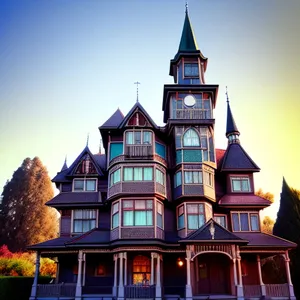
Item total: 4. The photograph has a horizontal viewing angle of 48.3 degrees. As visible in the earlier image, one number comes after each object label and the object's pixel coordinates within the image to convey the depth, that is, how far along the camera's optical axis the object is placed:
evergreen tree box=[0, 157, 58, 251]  50.50
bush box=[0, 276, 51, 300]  23.58
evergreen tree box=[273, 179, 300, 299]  27.56
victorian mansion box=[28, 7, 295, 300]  22.89
